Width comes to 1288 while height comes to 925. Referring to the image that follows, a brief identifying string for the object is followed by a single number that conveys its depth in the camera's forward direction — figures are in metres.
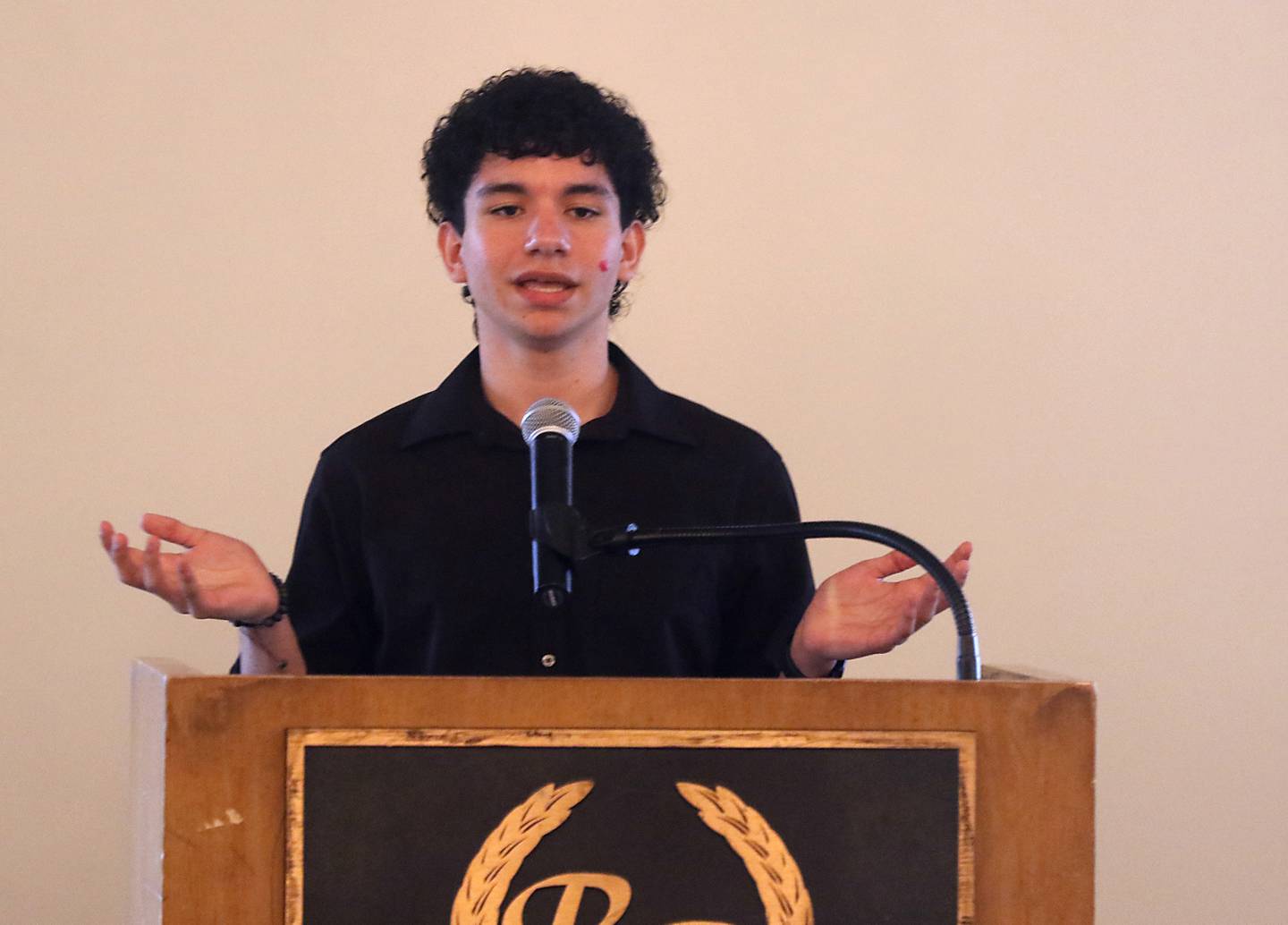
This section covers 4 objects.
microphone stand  4.60
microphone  4.60
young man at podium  4.96
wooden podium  4.51
